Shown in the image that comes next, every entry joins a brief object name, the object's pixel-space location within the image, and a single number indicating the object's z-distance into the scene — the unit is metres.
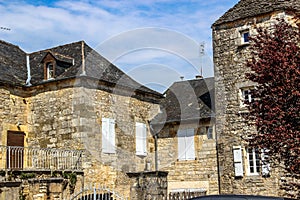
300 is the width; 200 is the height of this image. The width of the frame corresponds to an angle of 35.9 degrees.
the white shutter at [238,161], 18.36
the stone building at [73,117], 18.67
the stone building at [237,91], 18.08
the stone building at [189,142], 19.92
